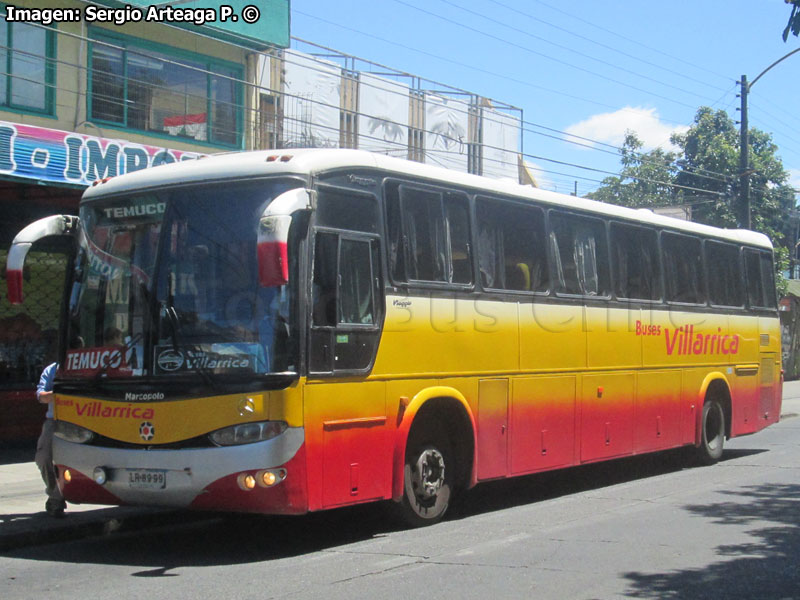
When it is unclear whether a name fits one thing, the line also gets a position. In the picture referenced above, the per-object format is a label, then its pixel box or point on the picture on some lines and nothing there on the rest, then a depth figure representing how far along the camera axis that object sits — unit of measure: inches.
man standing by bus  386.0
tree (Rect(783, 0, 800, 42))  305.6
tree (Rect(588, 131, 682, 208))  2208.4
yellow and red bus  331.9
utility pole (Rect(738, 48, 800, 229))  1026.1
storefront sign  524.1
